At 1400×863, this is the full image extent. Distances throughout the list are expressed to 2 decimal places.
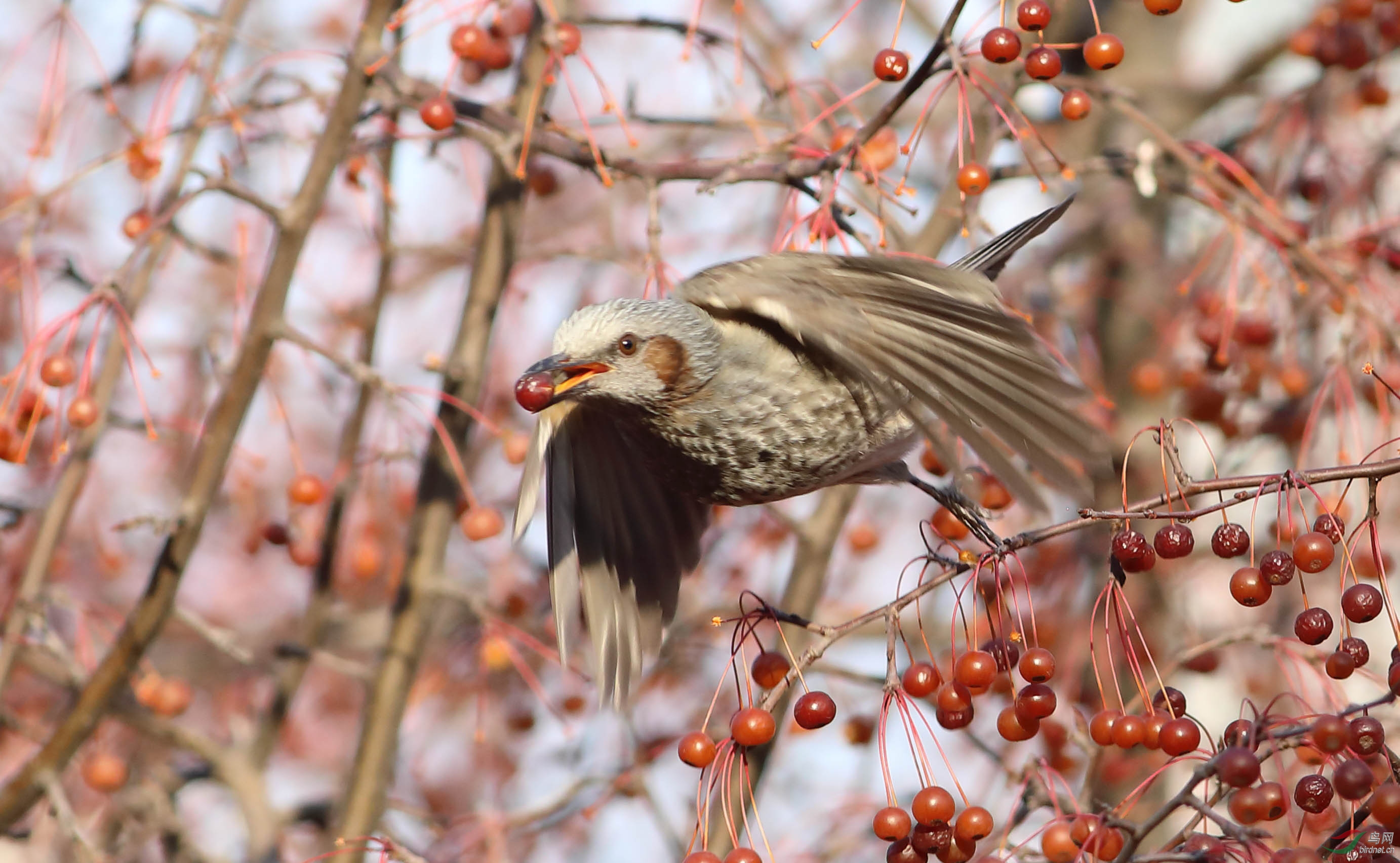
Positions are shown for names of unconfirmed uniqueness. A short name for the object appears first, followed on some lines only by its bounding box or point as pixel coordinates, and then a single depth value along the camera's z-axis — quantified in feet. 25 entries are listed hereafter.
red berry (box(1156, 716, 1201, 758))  12.86
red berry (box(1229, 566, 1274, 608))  12.88
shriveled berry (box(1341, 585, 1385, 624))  12.84
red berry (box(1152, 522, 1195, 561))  12.90
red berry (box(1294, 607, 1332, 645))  12.85
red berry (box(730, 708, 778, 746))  12.91
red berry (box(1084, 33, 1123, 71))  13.08
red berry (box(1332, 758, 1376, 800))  12.77
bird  13.01
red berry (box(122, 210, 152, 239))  13.32
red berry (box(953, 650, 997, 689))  12.92
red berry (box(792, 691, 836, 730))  12.91
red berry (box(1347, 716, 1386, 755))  12.81
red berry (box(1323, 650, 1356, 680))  12.85
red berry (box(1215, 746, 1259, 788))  12.77
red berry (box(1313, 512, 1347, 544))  12.86
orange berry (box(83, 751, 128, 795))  13.41
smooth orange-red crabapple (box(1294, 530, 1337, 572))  12.85
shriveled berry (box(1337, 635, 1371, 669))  12.87
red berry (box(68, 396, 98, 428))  13.21
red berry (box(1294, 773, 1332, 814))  12.86
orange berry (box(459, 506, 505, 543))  13.32
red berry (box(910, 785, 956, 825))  12.88
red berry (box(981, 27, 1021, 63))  13.04
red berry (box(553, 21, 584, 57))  13.19
